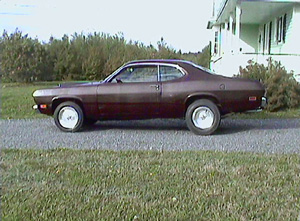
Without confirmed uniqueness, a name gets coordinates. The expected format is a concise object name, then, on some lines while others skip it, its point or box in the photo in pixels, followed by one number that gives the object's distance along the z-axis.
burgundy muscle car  6.33
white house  11.13
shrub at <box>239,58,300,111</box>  9.05
